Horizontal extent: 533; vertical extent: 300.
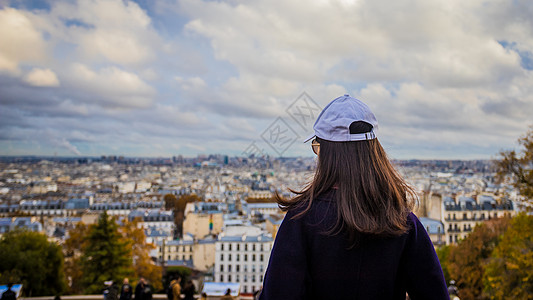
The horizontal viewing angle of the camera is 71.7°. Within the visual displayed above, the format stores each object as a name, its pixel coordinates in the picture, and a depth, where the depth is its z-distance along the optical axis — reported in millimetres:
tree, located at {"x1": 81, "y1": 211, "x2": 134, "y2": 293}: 16625
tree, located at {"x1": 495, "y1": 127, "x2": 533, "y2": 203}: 10633
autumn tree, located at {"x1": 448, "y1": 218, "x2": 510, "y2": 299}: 18562
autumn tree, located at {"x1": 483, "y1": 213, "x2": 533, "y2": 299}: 9453
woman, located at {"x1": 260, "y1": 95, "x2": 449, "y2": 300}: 1237
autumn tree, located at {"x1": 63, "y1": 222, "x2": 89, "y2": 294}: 21000
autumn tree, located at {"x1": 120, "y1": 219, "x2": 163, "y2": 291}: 20812
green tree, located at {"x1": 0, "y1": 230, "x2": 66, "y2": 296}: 17453
